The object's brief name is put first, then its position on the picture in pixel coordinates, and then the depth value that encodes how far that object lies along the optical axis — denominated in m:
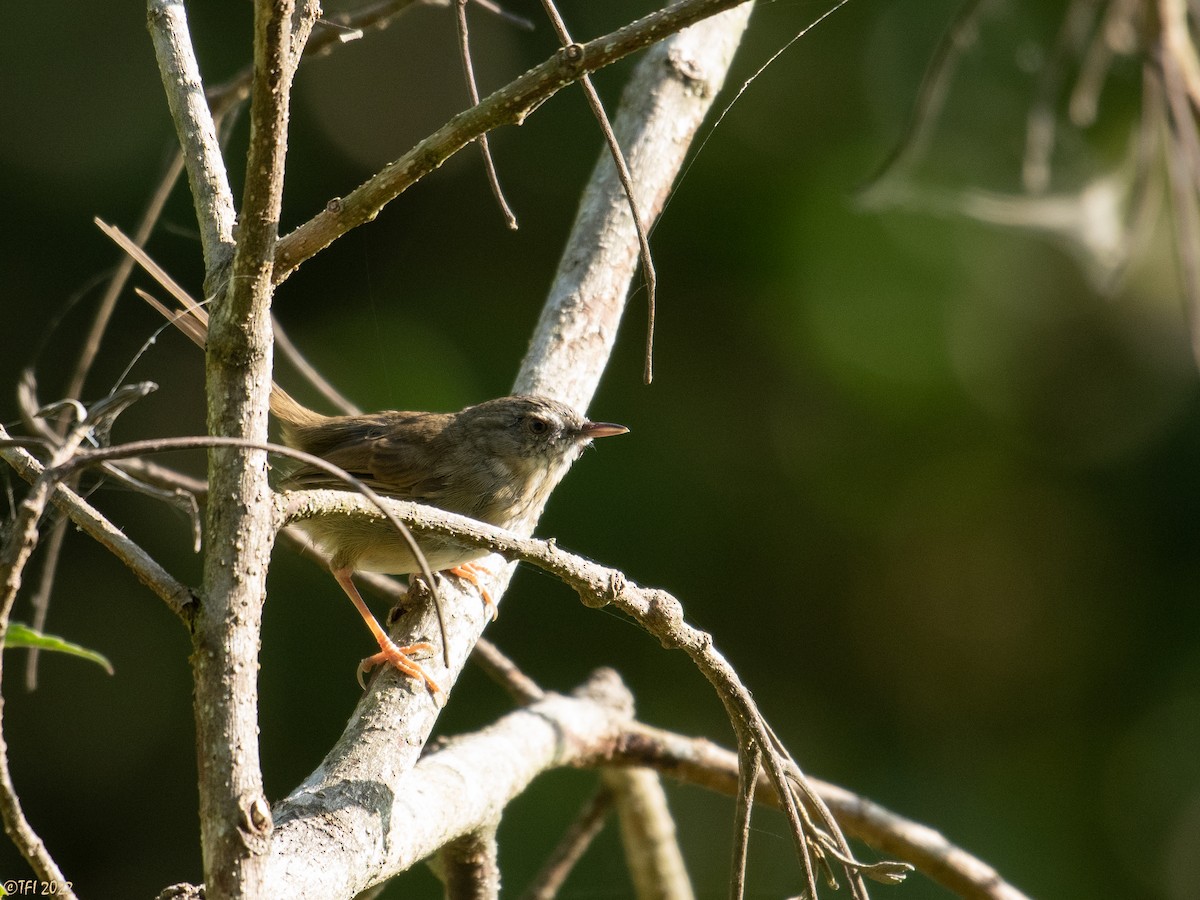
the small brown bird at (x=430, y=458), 4.42
